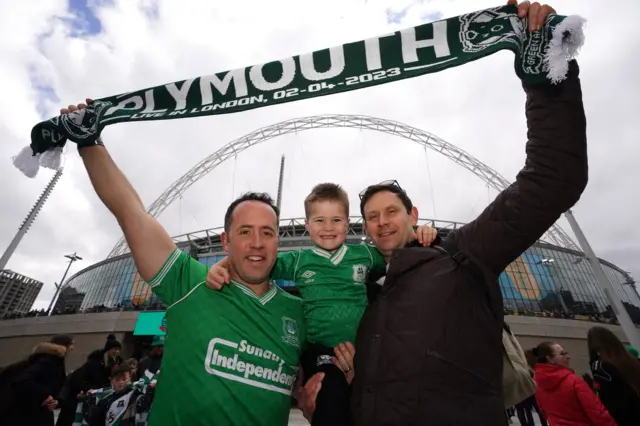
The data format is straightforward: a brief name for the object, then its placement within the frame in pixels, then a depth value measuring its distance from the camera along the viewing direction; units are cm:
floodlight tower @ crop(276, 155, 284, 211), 4226
